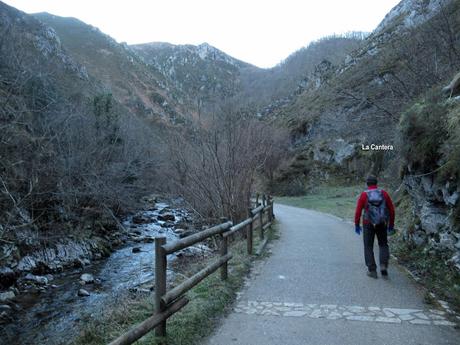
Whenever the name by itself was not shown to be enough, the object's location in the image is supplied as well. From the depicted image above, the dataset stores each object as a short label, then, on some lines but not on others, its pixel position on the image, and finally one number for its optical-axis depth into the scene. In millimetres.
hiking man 7137
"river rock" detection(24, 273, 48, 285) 11381
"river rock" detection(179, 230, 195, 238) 15728
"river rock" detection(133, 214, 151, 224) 23228
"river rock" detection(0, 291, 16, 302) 9719
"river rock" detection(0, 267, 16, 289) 10758
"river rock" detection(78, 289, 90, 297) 10227
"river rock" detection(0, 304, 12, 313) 8988
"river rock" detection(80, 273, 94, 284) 11547
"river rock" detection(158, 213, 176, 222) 23944
